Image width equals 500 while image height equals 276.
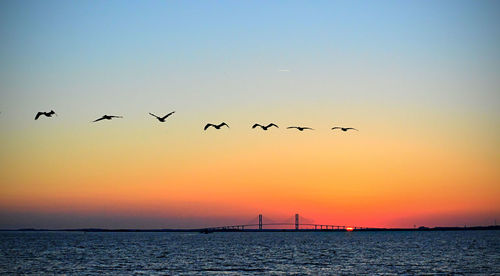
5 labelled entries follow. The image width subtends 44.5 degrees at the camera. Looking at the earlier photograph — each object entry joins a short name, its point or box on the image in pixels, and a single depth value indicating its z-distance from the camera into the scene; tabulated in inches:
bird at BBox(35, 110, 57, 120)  1875.2
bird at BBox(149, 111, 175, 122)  2003.0
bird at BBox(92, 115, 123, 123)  1894.1
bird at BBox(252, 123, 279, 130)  2259.4
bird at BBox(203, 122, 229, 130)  2138.3
